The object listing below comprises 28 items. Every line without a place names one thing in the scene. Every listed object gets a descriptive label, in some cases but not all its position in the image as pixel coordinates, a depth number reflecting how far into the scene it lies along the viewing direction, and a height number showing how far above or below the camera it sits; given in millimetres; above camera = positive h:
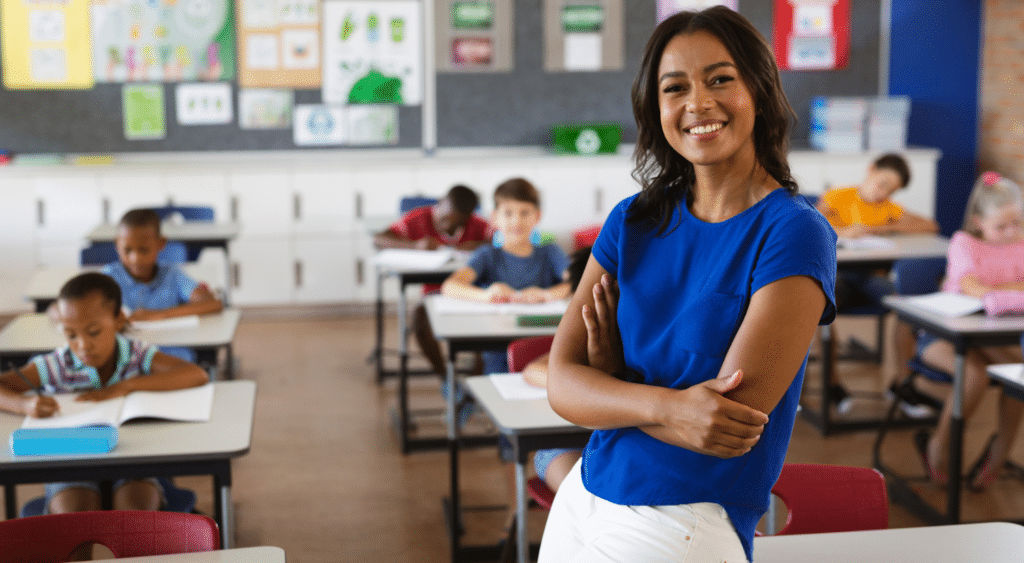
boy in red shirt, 4328 -379
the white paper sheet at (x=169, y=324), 3119 -551
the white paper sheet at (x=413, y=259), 3998 -447
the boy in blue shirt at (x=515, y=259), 3461 -395
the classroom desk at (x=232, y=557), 1407 -582
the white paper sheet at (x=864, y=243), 4402 -423
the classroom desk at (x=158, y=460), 1901 -592
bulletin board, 6188 +311
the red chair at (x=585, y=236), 6070 -539
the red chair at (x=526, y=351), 2557 -521
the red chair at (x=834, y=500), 1697 -598
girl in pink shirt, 3424 -465
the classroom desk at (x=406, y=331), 3846 -780
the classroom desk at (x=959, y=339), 3012 -579
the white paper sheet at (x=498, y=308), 3264 -525
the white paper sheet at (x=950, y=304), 3227 -516
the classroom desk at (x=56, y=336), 2814 -556
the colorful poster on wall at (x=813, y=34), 6652 +763
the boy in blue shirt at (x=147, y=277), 3359 -438
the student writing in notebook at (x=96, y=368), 2311 -518
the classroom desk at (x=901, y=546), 1436 -589
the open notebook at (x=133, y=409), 2094 -565
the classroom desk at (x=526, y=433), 2080 -592
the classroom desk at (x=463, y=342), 2883 -573
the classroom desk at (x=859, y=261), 4043 -480
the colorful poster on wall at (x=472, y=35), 6418 +737
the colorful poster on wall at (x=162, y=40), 6113 +678
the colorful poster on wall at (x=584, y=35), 6508 +743
